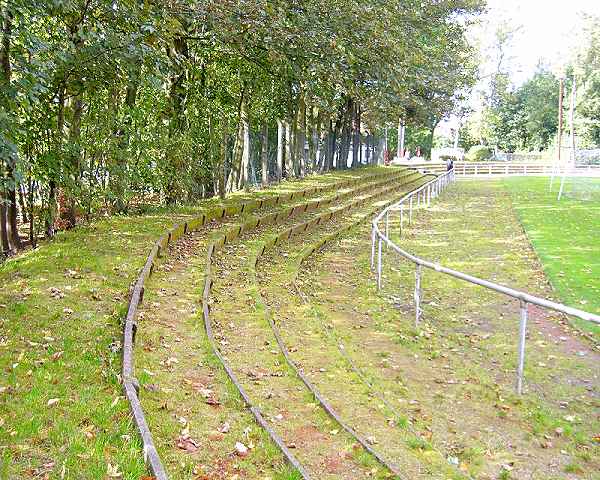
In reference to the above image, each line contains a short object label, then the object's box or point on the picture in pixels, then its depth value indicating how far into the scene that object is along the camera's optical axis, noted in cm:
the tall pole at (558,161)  4856
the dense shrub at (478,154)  6956
